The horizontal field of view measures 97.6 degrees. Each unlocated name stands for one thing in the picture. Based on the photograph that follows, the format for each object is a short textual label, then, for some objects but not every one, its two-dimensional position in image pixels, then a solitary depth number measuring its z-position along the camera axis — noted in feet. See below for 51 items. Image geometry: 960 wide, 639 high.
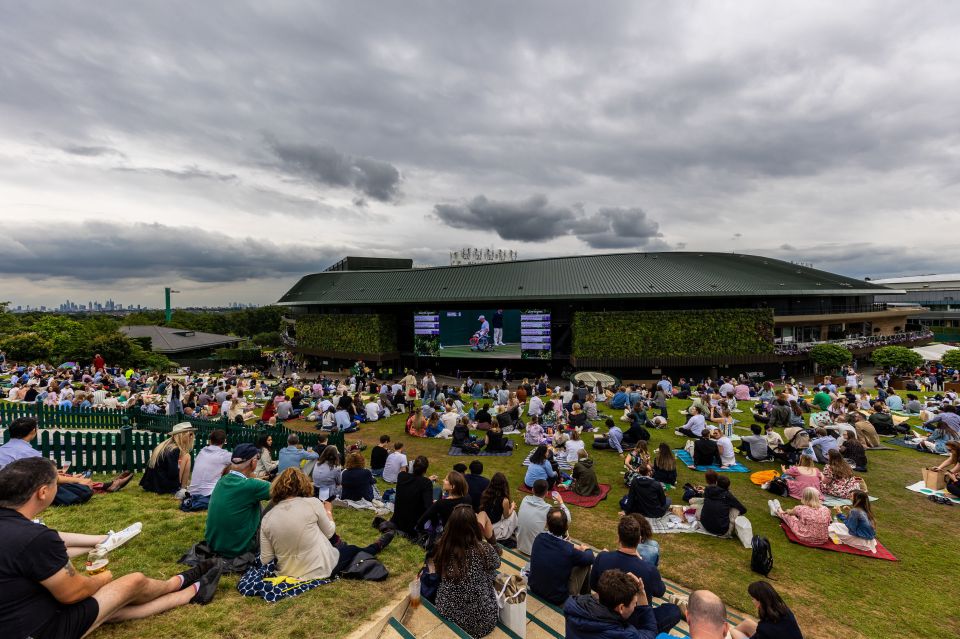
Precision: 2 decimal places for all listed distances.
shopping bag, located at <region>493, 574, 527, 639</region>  15.88
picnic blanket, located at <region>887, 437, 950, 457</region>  47.67
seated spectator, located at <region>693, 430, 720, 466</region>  41.68
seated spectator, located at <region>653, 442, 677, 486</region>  35.96
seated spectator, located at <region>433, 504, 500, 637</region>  15.66
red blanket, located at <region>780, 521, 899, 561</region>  26.48
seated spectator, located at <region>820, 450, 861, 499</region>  33.30
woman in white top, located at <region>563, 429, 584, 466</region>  41.14
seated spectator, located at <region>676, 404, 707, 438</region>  51.02
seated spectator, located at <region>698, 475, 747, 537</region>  28.19
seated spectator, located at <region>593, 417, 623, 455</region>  47.75
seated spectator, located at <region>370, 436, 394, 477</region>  38.88
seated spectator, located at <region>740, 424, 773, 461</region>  43.47
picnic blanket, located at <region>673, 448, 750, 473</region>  41.57
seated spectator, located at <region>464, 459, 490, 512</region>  26.63
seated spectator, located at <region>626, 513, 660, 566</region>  20.89
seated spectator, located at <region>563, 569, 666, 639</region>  13.46
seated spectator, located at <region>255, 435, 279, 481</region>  33.62
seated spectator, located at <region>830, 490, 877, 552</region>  26.76
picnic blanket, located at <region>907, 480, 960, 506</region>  33.86
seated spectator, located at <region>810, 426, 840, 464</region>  41.06
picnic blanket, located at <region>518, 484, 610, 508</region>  34.37
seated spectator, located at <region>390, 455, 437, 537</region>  24.66
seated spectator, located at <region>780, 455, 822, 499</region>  32.94
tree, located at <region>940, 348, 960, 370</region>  109.81
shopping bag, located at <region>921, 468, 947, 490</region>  35.22
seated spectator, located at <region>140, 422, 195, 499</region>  29.53
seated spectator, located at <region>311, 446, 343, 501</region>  30.89
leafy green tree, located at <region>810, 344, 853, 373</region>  121.80
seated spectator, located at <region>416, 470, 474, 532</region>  22.49
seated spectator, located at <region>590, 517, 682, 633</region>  16.89
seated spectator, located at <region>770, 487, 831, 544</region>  27.37
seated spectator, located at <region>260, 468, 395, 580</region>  18.06
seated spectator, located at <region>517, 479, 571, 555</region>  23.88
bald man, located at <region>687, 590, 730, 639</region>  13.74
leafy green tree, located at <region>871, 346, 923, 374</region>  114.21
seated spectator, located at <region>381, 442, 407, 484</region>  35.60
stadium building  121.60
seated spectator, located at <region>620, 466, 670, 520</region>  29.71
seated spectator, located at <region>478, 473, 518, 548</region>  24.36
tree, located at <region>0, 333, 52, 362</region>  121.29
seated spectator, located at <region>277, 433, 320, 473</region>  33.32
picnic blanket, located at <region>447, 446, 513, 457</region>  48.29
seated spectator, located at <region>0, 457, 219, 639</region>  11.28
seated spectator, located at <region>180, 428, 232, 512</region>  26.66
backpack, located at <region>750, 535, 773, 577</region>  24.45
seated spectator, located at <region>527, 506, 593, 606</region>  18.70
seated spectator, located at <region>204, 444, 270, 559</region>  19.45
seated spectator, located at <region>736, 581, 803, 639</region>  14.23
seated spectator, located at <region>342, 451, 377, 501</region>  30.14
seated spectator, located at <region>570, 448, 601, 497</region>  35.50
